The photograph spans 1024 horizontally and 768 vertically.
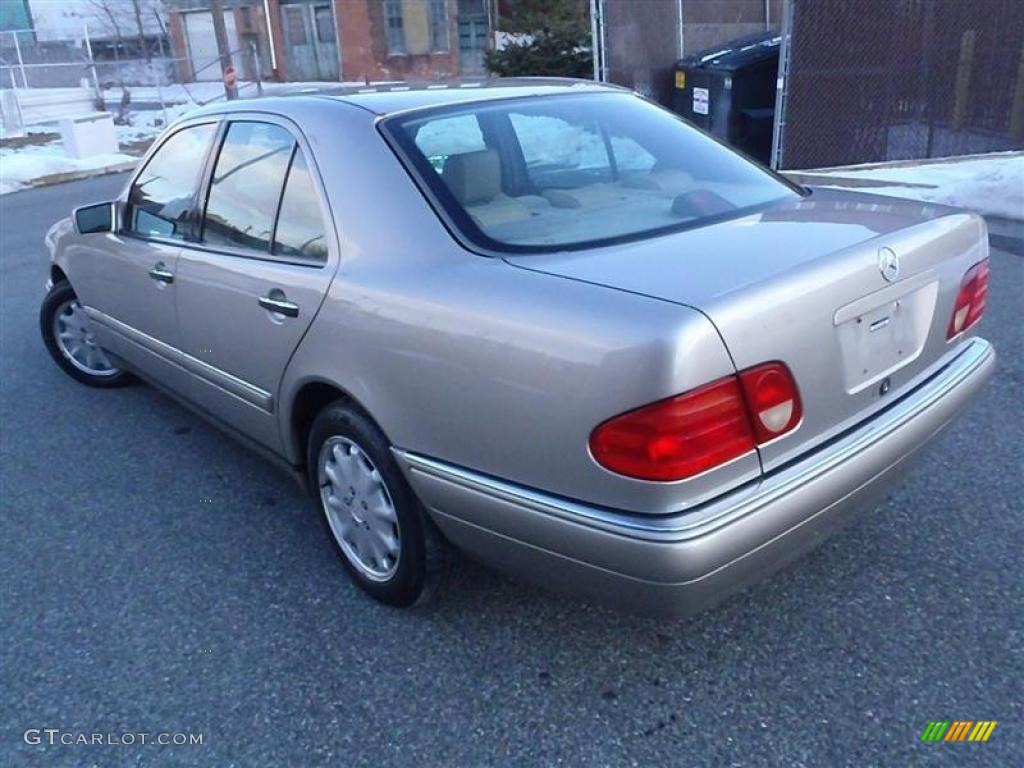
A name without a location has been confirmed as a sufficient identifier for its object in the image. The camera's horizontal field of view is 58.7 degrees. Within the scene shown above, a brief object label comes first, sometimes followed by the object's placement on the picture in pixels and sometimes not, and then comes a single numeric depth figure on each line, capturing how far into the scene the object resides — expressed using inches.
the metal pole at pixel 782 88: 369.1
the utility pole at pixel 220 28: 1365.7
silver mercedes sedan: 81.0
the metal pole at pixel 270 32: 1464.1
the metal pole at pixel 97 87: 945.3
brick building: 1352.1
